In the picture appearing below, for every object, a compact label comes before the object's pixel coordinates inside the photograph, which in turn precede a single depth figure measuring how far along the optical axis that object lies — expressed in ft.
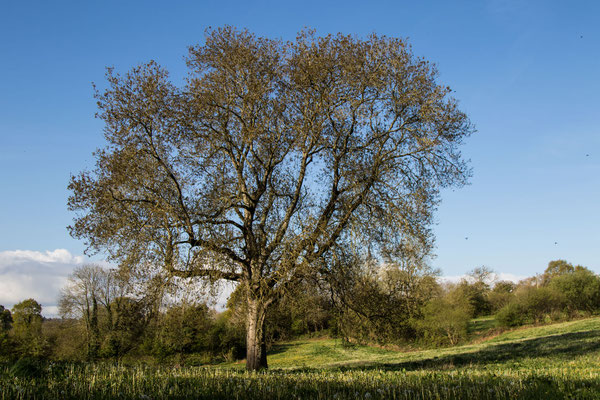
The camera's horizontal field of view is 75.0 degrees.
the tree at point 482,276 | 255.09
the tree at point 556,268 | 313.53
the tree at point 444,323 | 136.56
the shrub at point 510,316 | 157.99
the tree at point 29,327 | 134.00
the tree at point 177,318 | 47.42
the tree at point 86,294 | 150.30
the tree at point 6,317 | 192.13
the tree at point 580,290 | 170.50
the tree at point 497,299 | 199.60
